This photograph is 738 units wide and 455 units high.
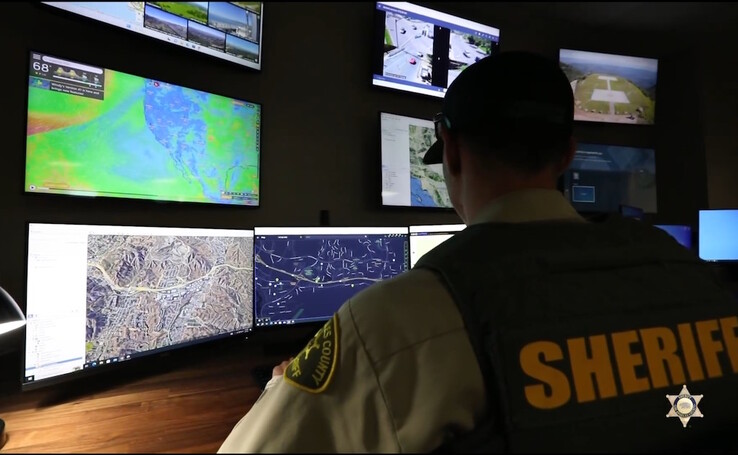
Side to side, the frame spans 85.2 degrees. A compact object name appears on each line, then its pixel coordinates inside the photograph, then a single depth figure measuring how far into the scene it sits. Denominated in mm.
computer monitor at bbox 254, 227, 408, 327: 1293
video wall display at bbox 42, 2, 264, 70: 1142
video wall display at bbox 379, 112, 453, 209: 1689
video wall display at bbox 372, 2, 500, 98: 1638
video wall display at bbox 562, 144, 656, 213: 2203
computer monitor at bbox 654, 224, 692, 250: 2159
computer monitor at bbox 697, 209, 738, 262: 2143
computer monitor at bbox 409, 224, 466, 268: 1546
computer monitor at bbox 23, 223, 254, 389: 875
